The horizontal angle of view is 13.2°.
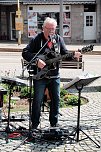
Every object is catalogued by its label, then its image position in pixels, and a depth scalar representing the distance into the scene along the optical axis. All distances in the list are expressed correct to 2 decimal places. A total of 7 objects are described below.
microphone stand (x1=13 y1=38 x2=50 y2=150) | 6.77
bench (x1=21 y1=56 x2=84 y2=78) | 14.75
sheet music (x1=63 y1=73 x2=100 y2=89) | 6.51
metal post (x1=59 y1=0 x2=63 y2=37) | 23.81
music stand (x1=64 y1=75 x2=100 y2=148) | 6.52
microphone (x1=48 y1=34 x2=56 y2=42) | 6.84
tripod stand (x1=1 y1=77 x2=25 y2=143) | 6.72
